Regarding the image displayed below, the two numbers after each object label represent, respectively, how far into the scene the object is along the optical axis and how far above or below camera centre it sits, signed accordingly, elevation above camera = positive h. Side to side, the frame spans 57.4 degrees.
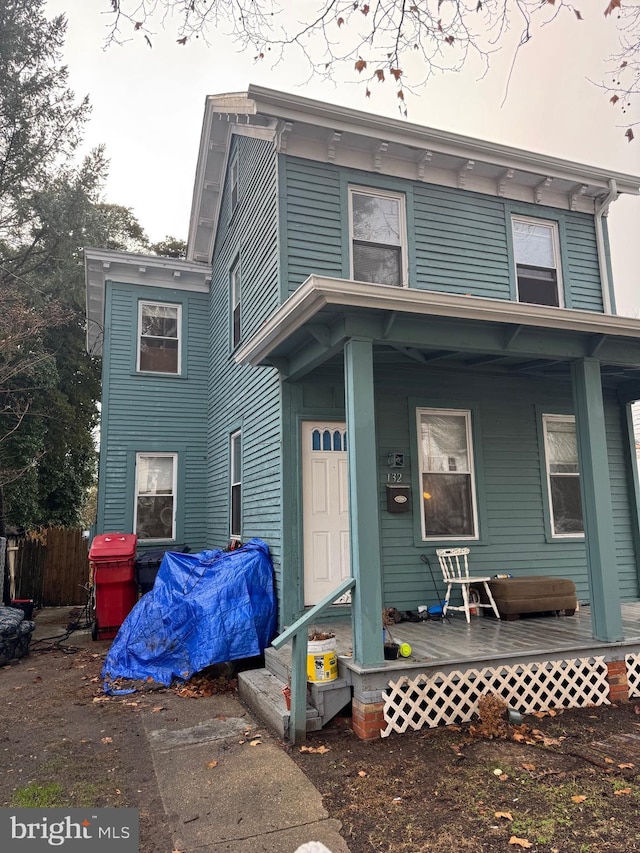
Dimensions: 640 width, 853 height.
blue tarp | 6.04 -1.08
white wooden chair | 6.46 -0.65
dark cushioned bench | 6.63 -0.91
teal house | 5.18 +1.66
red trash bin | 8.27 -0.83
